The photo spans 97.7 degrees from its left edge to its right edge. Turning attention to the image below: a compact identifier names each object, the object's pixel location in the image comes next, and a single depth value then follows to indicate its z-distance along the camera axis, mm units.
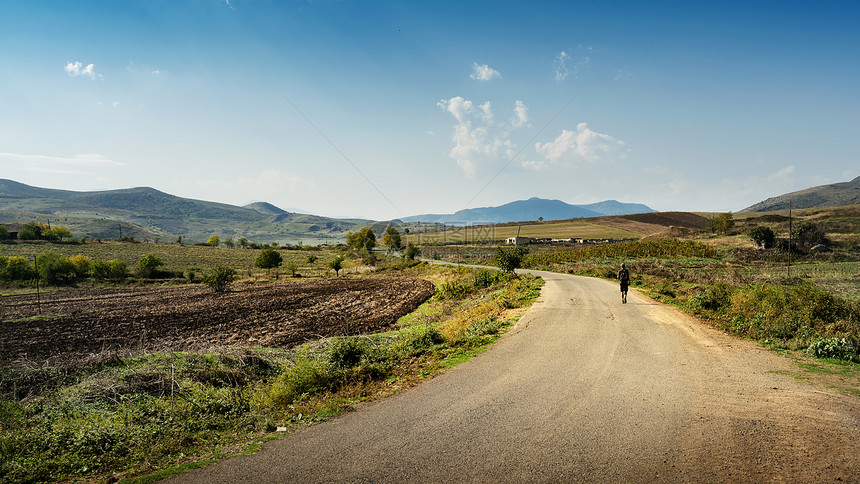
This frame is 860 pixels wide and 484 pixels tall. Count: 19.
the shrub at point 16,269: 52750
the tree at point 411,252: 75688
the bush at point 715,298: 16062
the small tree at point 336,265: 65688
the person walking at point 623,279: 19359
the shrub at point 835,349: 9986
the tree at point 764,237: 50500
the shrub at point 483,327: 14233
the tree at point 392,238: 120788
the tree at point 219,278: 47344
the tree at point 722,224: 77875
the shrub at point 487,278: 34094
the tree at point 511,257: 35188
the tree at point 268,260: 66875
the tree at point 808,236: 50031
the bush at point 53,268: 55062
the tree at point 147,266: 61250
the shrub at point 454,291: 32469
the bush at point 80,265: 59250
